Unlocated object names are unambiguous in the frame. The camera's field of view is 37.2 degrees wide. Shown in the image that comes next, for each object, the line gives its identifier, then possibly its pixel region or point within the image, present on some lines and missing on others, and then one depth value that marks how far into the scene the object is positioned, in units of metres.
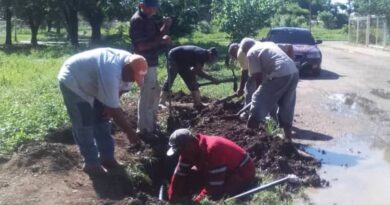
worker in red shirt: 6.17
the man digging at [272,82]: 8.59
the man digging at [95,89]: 5.58
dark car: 19.03
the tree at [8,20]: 40.75
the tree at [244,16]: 24.84
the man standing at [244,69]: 9.85
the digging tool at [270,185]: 6.30
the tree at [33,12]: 34.71
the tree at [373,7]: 41.30
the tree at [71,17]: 32.06
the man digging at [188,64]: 10.95
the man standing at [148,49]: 8.09
